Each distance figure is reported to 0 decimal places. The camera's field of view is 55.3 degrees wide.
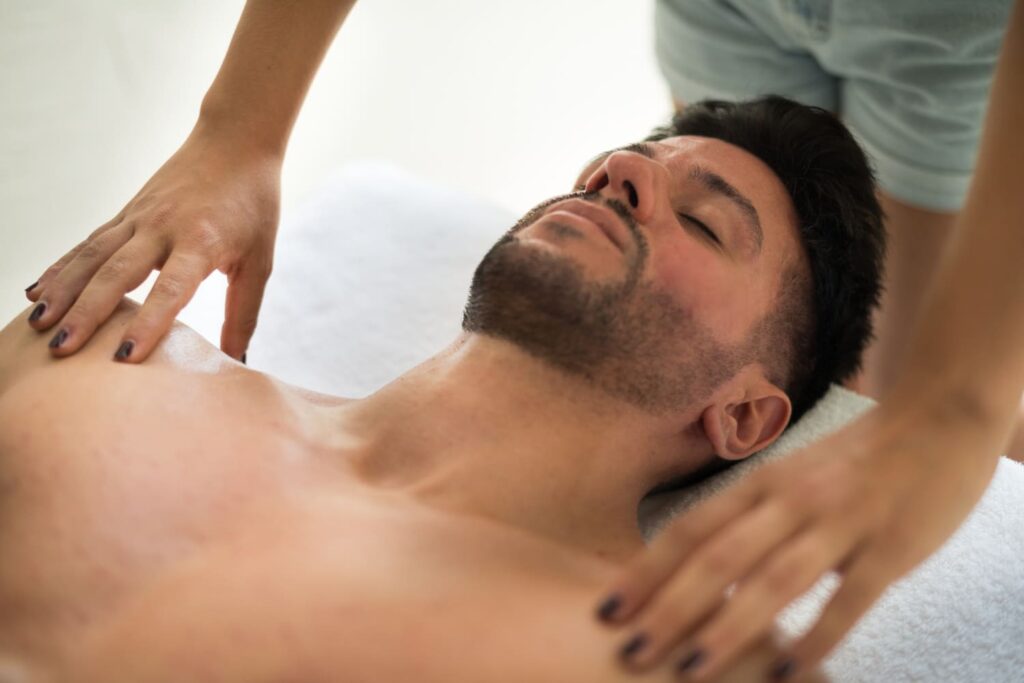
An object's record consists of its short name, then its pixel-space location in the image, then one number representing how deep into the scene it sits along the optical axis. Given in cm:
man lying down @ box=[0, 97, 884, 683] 81
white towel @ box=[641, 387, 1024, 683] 106
